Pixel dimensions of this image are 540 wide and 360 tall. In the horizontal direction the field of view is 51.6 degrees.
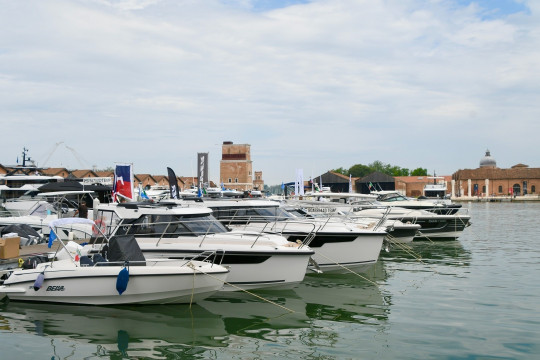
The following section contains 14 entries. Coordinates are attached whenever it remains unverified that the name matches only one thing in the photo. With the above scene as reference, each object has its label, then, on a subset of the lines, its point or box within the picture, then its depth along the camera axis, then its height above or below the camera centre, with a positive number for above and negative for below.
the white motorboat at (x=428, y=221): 26.03 -1.52
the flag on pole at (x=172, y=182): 23.00 +0.14
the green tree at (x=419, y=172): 162.80 +4.90
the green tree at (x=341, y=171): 156.69 +4.84
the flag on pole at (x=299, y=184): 40.15 +0.19
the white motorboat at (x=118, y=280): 11.58 -2.01
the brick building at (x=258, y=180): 120.90 +1.42
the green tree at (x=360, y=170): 143.70 +4.62
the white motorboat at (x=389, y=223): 23.00 -1.45
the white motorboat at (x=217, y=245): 13.23 -1.43
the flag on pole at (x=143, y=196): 25.17 -0.50
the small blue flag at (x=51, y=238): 14.11 -1.40
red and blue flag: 19.97 +0.13
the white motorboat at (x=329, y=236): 16.41 -1.43
